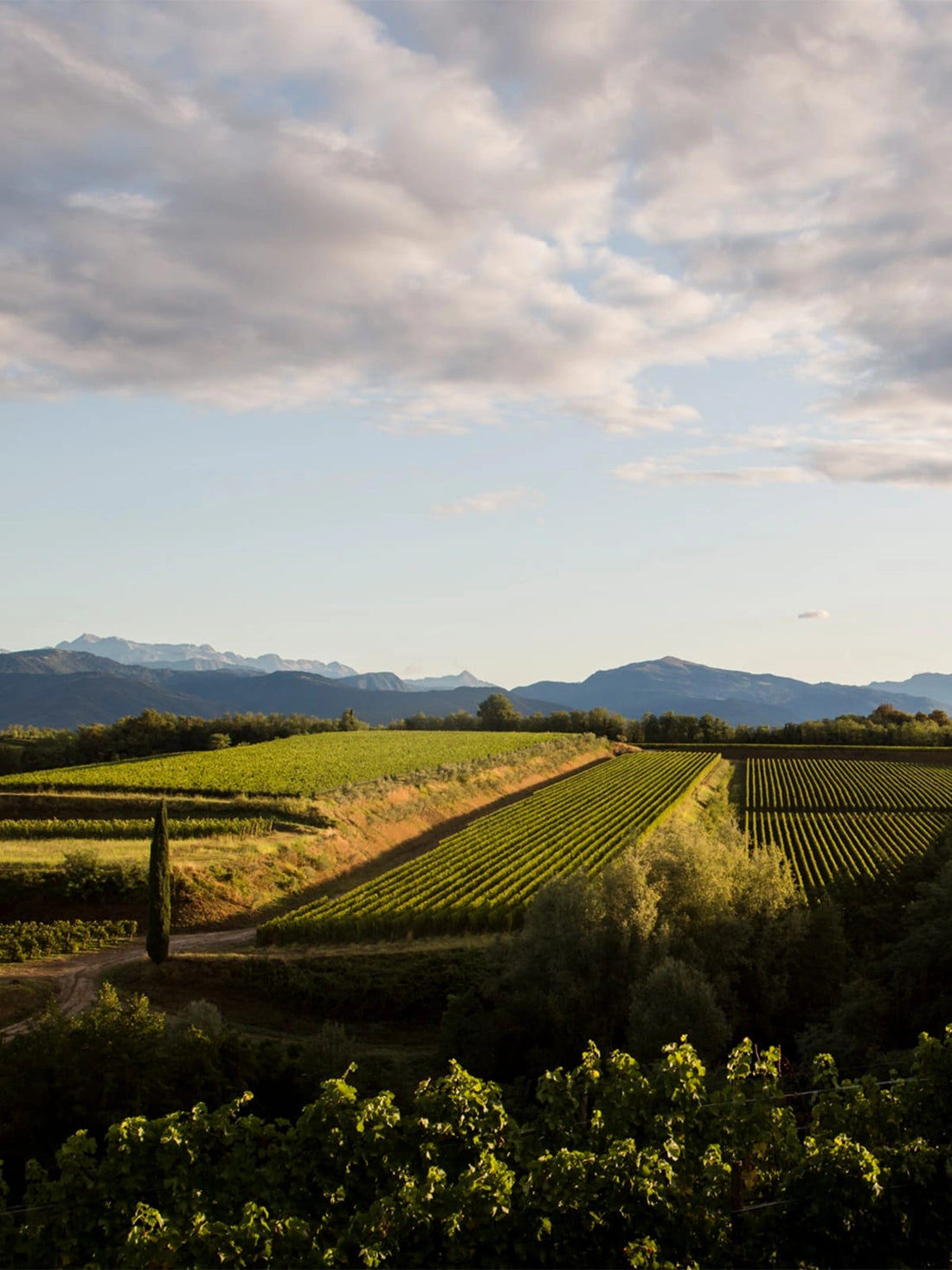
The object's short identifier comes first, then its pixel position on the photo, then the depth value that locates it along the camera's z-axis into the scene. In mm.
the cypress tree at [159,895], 35031
